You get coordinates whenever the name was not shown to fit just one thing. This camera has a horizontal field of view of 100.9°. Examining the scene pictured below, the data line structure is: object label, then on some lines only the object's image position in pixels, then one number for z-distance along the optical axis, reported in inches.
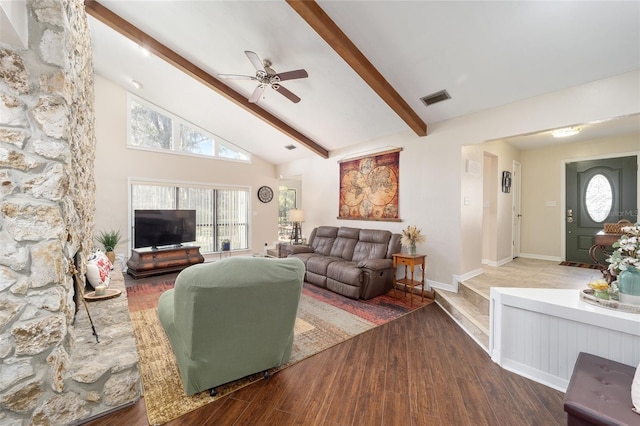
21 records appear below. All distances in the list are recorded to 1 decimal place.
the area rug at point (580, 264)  184.9
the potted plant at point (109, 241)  185.5
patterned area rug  74.6
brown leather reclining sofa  157.3
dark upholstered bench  49.3
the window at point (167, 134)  227.8
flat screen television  206.5
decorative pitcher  75.9
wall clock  301.5
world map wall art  191.9
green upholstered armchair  66.1
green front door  178.7
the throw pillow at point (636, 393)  49.8
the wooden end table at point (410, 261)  153.0
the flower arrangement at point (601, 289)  81.5
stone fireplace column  59.0
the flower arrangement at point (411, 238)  156.3
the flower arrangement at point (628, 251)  75.5
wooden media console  201.5
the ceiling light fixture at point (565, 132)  156.9
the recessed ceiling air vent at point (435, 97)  140.4
